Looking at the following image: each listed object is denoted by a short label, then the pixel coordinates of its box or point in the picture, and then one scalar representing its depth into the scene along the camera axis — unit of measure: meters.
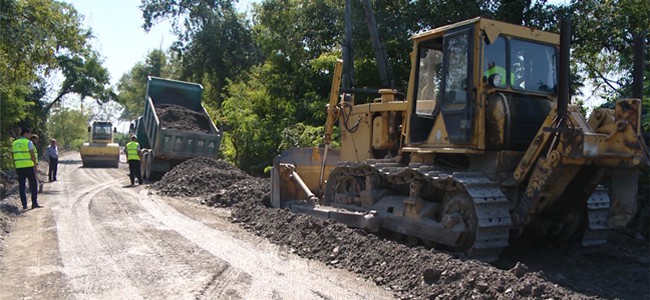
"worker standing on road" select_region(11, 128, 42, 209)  11.12
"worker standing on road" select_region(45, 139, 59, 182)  18.58
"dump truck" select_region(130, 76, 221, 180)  17.34
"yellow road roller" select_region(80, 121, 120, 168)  28.02
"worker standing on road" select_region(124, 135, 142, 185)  16.64
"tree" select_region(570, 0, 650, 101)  14.66
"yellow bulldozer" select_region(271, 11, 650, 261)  5.79
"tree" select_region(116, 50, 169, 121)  55.94
